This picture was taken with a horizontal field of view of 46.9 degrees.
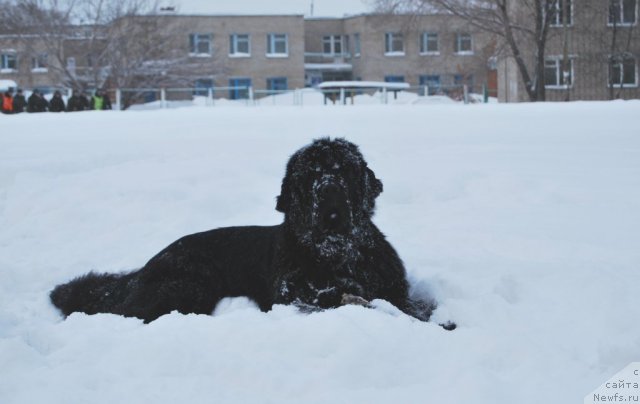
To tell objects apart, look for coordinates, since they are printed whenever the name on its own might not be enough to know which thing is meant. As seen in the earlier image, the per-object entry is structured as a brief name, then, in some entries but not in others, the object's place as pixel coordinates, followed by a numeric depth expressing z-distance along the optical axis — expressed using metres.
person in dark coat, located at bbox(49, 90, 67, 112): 28.97
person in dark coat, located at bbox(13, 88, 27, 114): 29.32
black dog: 4.22
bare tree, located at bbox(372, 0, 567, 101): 33.53
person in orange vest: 29.11
